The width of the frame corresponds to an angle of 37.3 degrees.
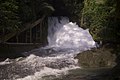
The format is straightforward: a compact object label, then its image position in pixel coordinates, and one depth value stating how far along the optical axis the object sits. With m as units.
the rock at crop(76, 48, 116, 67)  11.41
